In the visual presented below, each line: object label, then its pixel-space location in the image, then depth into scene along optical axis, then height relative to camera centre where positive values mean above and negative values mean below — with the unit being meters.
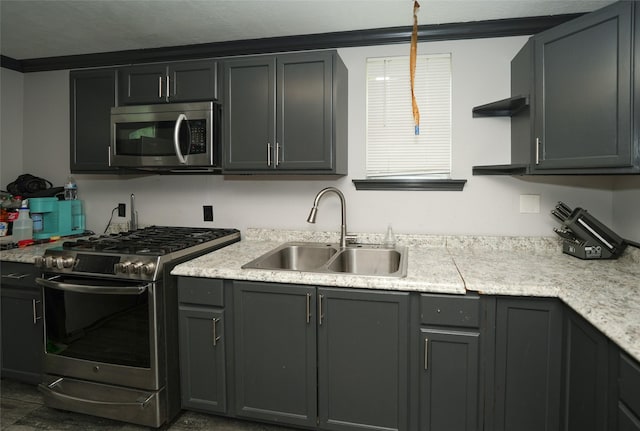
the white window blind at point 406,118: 2.24 +0.57
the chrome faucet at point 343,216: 2.18 -0.05
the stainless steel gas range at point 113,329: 1.75 -0.62
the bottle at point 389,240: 2.22 -0.20
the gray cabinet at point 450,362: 1.51 -0.67
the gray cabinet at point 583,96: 1.43 +0.50
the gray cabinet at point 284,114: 2.02 +0.55
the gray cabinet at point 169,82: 2.16 +0.79
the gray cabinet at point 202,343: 1.77 -0.69
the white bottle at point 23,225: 2.39 -0.11
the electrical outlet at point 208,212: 2.62 -0.03
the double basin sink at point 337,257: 2.09 -0.30
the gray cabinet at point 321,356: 1.59 -0.70
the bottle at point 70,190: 2.79 +0.15
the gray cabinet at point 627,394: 0.99 -0.54
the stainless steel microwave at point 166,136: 2.10 +0.44
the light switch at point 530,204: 2.15 +0.02
